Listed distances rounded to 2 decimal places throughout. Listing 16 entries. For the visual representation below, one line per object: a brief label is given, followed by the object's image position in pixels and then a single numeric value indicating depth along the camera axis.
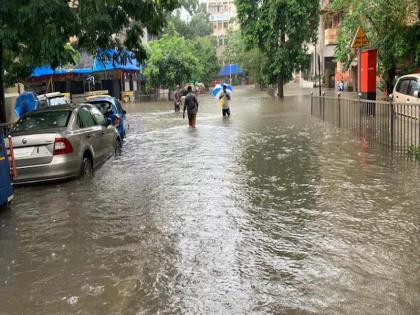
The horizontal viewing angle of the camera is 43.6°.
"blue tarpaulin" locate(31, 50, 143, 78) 35.69
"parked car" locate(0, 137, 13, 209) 7.62
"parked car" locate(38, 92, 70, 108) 21.10
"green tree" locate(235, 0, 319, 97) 36.59
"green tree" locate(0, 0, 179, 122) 9.95
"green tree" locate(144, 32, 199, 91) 48.85
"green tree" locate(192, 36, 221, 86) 71.69
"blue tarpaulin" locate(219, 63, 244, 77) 89.31
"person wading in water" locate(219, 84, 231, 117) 24.00
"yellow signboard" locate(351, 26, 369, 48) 14.80
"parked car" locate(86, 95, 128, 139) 16.31
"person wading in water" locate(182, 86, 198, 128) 19.91
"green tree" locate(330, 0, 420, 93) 19.89
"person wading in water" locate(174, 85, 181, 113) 31.81
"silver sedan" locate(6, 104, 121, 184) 9.40
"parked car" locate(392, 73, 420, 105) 17.47
